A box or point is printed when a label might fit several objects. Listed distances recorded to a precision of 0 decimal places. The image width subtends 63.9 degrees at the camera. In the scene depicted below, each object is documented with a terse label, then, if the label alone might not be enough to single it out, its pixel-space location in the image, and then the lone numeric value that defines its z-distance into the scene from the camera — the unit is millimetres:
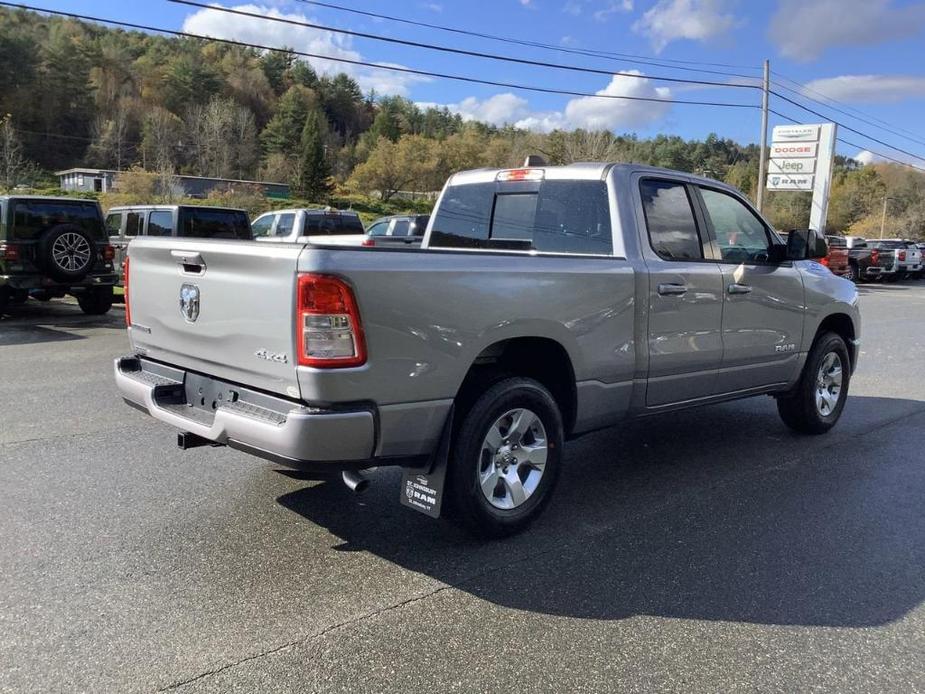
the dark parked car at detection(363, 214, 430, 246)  19828
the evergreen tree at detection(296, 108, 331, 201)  101656
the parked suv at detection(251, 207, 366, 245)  17203
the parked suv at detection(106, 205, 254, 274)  13922
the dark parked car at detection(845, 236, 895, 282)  29906
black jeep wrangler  11602
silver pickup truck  3182
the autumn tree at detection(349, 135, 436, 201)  104562
